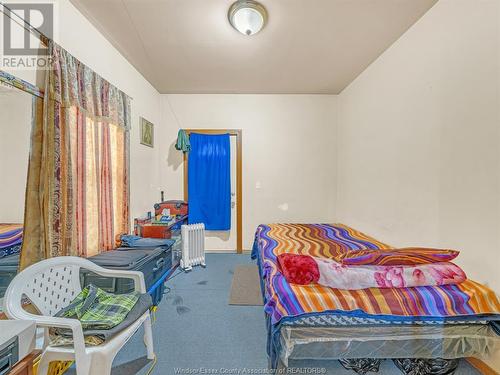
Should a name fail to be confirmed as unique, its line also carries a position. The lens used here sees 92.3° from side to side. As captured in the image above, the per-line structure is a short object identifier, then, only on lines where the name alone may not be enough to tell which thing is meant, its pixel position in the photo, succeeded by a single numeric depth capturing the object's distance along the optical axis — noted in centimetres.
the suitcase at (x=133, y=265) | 188
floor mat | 256
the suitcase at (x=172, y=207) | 374
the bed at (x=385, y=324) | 154
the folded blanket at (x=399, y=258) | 172
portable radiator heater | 338
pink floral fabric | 163
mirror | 144
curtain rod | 142
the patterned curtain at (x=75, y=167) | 166
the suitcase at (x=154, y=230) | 292
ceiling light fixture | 202
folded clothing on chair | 132
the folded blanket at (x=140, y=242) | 253
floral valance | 172
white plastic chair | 123
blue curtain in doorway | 413
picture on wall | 340
